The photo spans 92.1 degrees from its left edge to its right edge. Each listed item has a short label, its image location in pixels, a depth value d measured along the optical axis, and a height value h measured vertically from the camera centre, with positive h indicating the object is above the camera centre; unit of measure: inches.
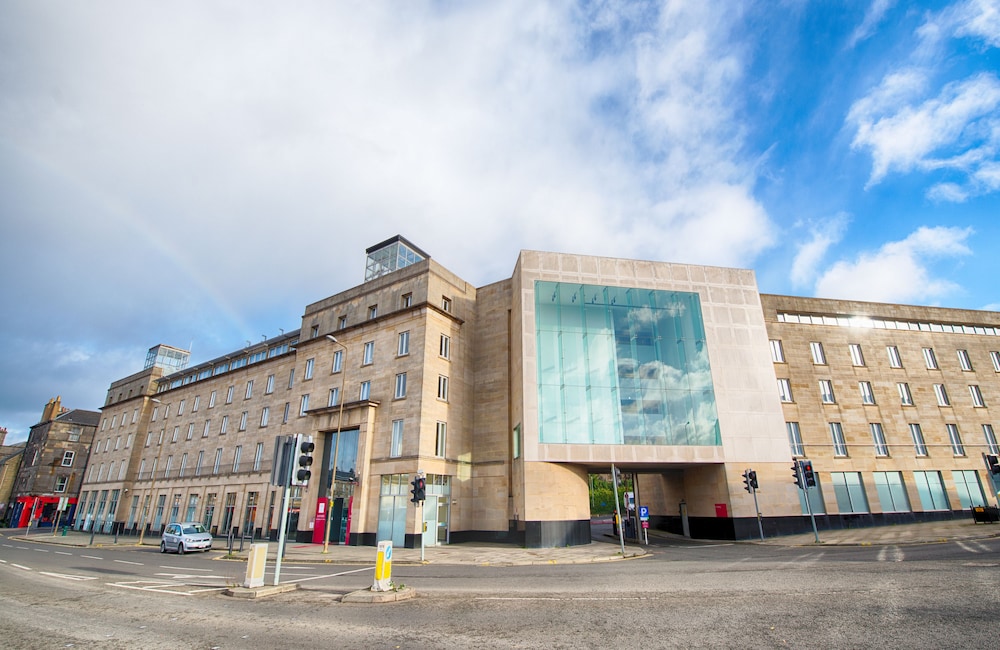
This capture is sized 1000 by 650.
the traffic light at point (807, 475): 988.6 +46.8
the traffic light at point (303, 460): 484.1 +41.3
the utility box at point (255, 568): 469.7 -58.5
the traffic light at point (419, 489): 815.1 +22.1
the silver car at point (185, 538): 1071.0 -71.2
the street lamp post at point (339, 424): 1015.4 +193.1
